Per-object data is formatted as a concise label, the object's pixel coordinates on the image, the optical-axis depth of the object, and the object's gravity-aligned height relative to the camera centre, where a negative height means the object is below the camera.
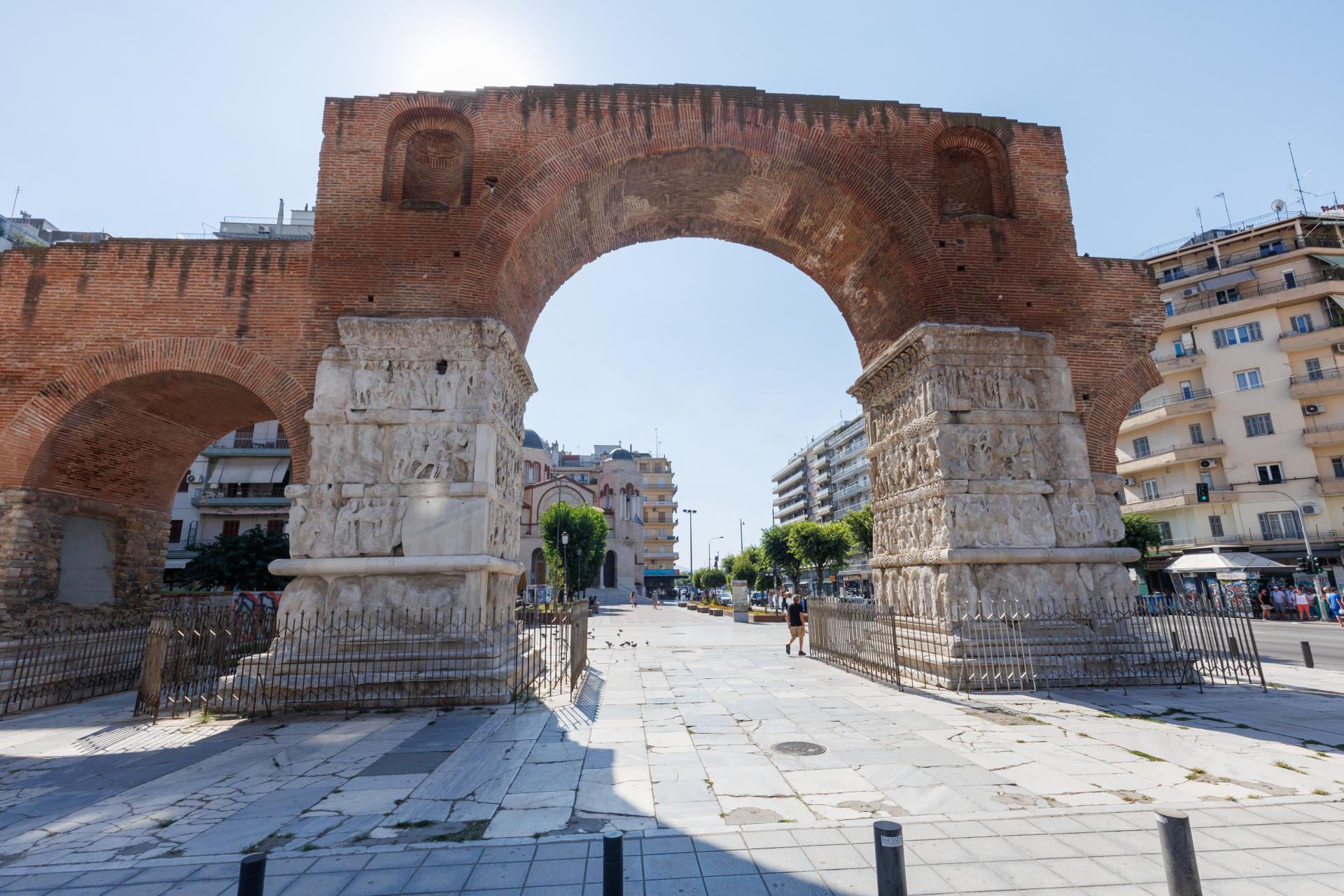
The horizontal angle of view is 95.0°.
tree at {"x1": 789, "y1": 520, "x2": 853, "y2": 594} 34.25 +1.34
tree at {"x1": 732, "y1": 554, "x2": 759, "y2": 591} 53.56 +0.00
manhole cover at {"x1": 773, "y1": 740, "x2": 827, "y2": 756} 5.46 -1.60
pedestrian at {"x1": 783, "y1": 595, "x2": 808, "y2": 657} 13.12 -1.12
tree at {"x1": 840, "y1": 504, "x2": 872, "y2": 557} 35.22 +2.26
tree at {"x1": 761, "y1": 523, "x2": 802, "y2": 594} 40.00 +1.15
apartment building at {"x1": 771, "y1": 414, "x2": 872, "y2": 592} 64.81 +10.82
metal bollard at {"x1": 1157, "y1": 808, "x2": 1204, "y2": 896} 2.35 -1.12
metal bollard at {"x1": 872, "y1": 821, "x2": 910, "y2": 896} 2.33 -1.10
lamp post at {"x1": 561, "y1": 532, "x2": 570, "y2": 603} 35.00 +1.41
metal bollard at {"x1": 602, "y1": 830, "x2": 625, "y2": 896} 2.27 -1.06
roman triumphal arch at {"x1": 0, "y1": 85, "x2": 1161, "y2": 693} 8.69 +3.68
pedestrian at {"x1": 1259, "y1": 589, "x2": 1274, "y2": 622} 25.22 -1.94
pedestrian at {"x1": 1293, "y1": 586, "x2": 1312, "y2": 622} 23.47 -1.92
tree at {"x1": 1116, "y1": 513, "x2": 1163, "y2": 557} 27.47 +1.13
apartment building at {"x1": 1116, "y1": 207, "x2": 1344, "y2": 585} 27.48 +7.35
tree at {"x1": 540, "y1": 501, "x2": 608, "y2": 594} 39.56 +2.05
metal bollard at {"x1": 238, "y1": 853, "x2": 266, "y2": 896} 2.13 -1.01
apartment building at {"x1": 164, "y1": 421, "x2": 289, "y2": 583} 29.95 +4.33
